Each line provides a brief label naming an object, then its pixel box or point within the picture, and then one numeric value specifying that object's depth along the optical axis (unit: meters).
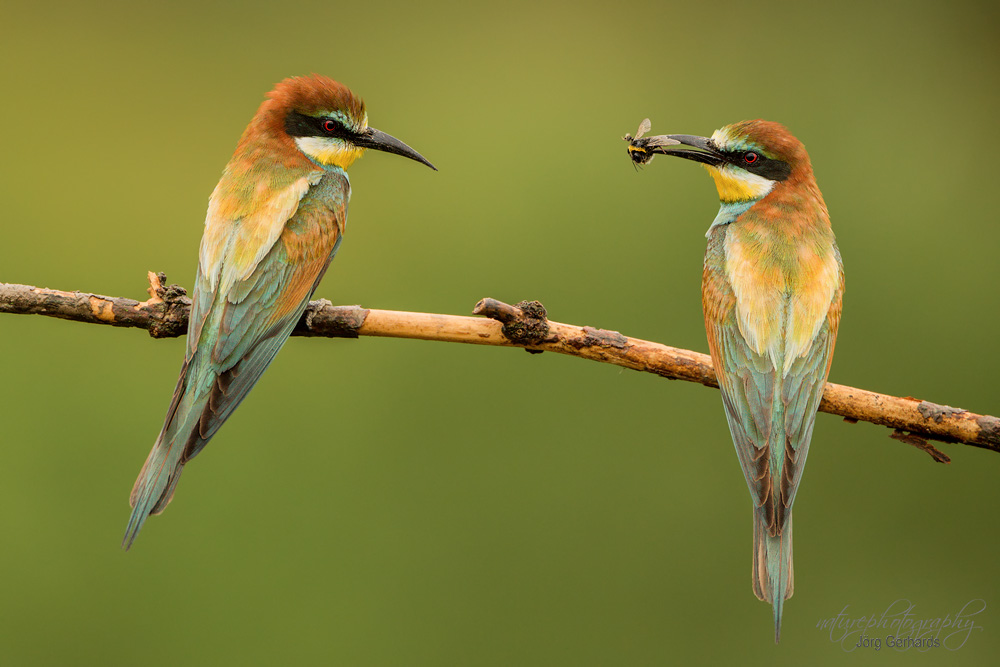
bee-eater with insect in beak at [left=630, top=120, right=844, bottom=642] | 5.46
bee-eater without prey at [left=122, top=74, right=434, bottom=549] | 5.47
